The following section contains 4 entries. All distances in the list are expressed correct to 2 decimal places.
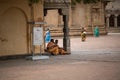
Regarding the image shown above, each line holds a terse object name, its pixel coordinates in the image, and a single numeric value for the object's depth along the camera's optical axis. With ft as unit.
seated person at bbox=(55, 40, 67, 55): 68.90
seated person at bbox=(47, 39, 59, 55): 67.92
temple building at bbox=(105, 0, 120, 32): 189.96
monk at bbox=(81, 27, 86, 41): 109.29
